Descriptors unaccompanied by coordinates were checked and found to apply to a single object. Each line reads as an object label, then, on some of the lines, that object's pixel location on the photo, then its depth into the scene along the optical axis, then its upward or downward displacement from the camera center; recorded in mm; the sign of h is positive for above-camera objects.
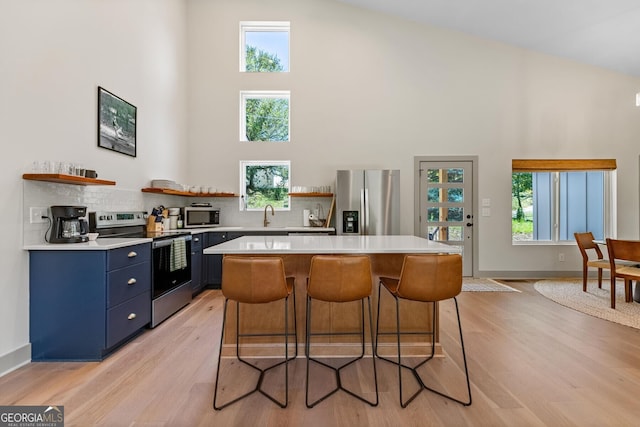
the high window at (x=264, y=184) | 5273 +547
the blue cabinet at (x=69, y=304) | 2273 -688
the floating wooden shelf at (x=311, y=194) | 4887 +342
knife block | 3855 -124
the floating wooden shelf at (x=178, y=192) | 3914 +327
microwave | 4582 -23
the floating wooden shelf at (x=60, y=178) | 2240 +288
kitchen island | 2367 -811
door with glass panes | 5199 +247
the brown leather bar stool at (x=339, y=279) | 1855 -407
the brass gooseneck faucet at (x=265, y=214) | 5152 +12
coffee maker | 2396 -87
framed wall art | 3115 +1033
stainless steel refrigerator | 4520 +166
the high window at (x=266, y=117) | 5301 +1744
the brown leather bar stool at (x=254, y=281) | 1811 -410
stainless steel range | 2996 -466
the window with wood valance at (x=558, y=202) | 5156 +234
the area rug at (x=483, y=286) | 4371 -1091
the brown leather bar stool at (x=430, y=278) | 1847 -398
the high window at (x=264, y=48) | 5262 +2969
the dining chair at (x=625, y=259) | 3295 -494
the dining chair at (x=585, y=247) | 4168 -450
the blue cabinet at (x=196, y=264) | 3945 -675
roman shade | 5035 +863
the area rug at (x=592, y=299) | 3227 -1084
